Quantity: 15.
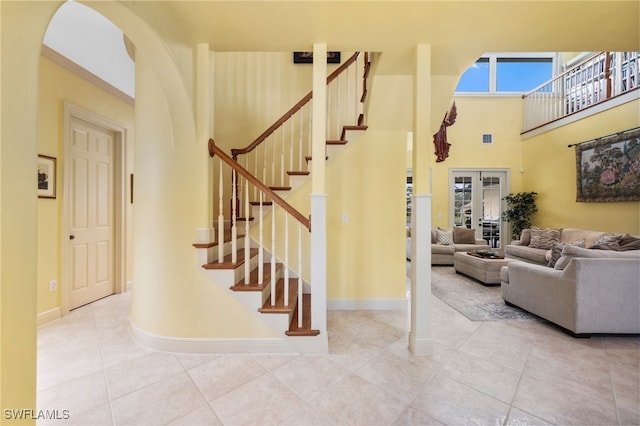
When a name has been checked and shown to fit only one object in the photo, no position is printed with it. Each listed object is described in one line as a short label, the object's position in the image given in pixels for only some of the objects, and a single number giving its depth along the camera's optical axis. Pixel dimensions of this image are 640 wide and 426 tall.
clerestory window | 6.92
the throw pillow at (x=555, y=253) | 3.04
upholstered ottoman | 4.04
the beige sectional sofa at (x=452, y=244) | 5.59
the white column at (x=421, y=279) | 2.15
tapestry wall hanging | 4.39
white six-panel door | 3.04
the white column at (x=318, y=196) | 2.12
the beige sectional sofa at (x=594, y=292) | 2.33
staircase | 2.14
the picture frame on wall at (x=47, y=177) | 2.66
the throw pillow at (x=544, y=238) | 5.27
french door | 6.91
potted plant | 6.38
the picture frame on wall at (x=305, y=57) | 3.52
